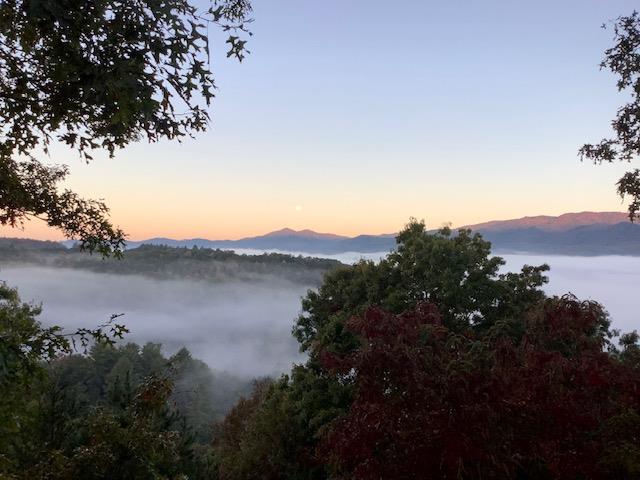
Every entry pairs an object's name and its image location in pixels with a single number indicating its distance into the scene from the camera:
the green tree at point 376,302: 16.03
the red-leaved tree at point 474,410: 4.91
